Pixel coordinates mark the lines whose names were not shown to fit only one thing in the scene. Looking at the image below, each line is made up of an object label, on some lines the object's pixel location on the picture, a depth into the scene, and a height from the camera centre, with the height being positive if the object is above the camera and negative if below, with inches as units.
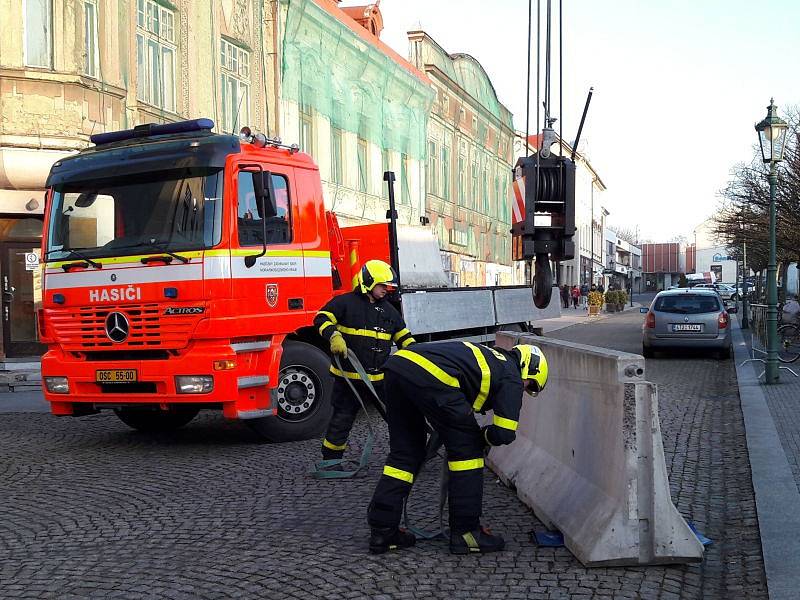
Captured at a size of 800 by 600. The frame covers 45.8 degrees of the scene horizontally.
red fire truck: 325.1 -2.2
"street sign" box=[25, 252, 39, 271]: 675.0 +12.1
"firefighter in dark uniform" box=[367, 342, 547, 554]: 200.5 -30.4
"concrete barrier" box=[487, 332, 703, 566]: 192.5 -44.4
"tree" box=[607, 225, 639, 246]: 5528.5 +225.2
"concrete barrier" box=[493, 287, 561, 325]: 534.0 -20.1
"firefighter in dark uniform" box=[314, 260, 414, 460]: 299.0 -18.0
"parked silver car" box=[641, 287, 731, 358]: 738.2 -42.4
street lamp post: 557.6 +69.6
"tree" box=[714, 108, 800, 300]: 927.7 +73.7
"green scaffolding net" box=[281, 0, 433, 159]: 991.6 +234.8
